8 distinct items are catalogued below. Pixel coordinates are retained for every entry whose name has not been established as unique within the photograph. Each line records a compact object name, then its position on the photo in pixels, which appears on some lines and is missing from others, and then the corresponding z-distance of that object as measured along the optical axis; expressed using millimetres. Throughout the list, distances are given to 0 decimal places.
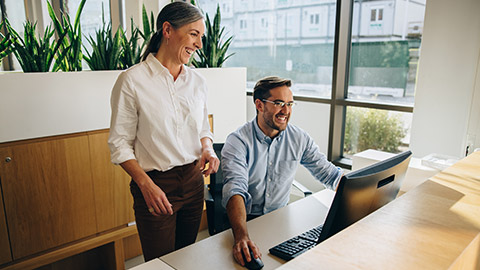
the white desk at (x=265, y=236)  1286
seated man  1845
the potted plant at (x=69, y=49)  2418
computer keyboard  1324
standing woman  1585
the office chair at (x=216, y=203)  2125
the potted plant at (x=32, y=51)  2250
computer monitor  1071
